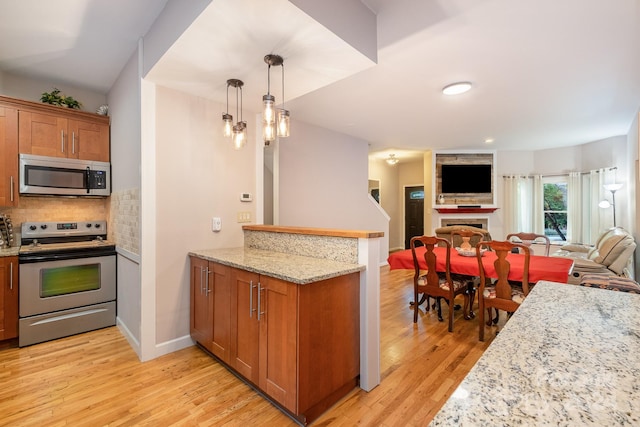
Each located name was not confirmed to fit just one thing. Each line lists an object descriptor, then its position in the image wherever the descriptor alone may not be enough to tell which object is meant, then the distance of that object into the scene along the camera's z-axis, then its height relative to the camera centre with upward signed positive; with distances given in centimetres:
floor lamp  493 +37
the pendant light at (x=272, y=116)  201 +68
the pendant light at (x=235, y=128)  244 +71
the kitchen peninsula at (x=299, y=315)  175 -69
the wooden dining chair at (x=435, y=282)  311 -77
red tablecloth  267 -53
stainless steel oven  278 -68
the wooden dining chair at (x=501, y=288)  270 -74
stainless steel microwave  296 +41
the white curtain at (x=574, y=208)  604 +7
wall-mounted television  676 +78
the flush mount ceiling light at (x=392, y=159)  723 +131
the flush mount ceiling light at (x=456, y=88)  313 +134
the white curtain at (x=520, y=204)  668 +17
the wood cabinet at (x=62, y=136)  298 +85
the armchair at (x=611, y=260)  321 -55
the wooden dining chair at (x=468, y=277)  345 -75
